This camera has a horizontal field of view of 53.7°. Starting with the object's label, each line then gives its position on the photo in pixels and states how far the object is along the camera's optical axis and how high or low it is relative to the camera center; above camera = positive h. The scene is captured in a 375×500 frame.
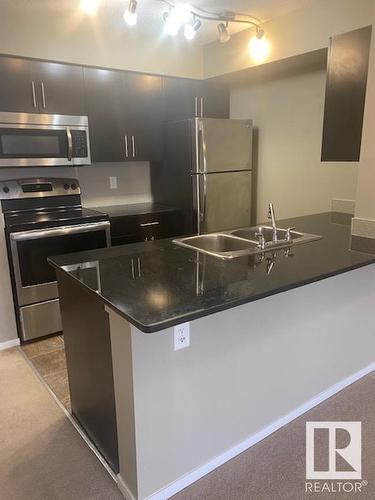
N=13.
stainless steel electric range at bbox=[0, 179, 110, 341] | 2.75 -0.58
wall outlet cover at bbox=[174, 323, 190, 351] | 1.44 -0.67
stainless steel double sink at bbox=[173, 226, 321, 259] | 2.09 -0.47
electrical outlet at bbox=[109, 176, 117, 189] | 3.71 -0.20
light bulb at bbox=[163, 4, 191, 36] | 2.37 +0.92
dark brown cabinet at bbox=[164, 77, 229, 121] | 3.59 +0.61
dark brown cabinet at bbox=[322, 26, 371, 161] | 2.21 +0.39
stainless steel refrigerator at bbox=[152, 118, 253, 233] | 3.37 -0.10
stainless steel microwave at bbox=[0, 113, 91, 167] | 2.76 +0.17
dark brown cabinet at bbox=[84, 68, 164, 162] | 3.17 +0.41
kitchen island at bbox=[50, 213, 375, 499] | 1.39 -0.82
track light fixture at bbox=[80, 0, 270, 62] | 2.33 +0.96
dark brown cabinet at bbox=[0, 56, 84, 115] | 2.72 +0.57
